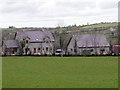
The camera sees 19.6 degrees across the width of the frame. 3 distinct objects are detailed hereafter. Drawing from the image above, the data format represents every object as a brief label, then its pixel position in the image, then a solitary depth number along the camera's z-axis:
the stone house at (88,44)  119.12
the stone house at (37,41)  119.24
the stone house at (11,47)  116.82
